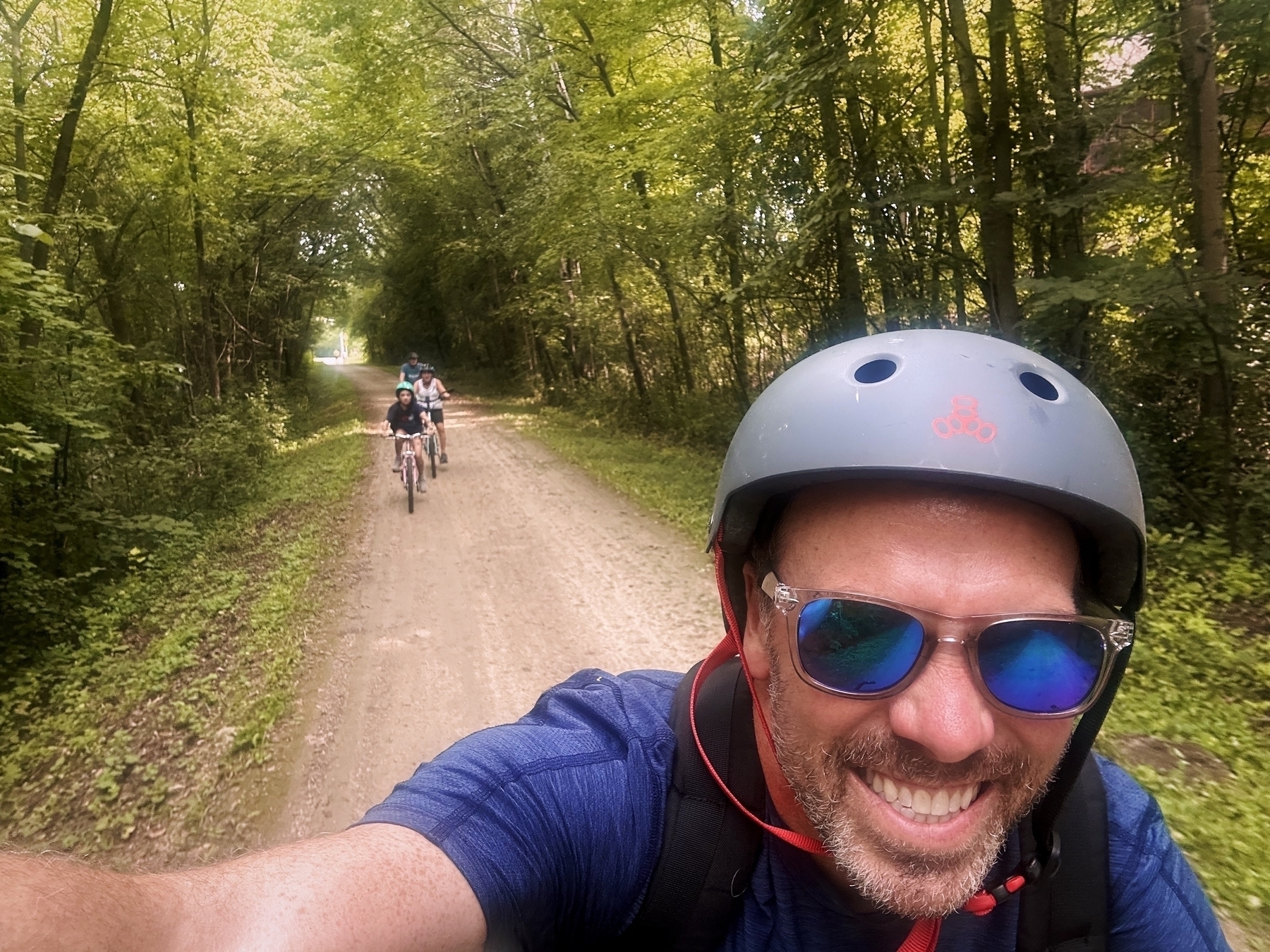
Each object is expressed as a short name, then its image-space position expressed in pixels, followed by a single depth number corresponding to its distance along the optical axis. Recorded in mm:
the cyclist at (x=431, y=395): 12133
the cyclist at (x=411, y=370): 14972
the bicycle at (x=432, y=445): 11461
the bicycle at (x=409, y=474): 9814
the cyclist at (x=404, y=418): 10523
